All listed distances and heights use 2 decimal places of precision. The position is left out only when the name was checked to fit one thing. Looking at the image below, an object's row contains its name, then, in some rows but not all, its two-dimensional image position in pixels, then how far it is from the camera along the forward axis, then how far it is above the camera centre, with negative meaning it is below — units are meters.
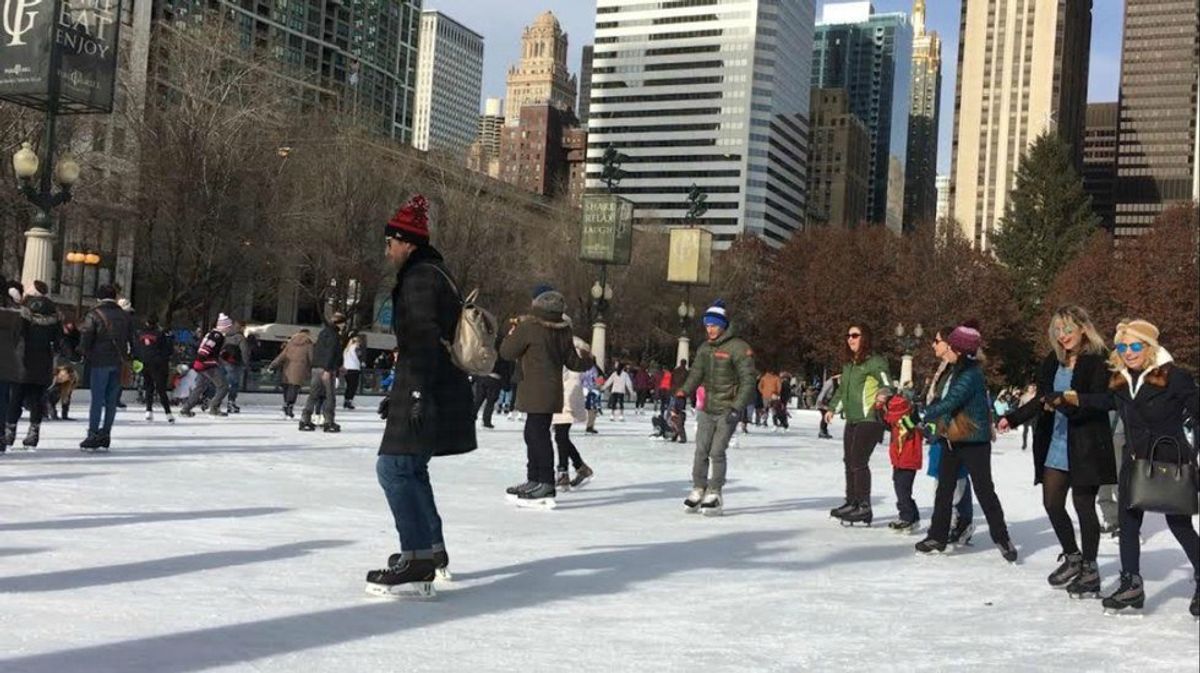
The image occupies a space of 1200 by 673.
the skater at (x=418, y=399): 5.41 -0.18
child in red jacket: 9.20 -0.47
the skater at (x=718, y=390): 9.41 -0.10
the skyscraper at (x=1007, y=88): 166.50 +42.20
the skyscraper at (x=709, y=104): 152.25 +34.04
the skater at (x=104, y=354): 11.30 -0.14
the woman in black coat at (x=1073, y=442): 6.55 -0.24
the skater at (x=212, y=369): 17.78 -0.35
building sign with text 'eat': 17.52 +3.95
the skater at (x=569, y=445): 11.09 -0.70
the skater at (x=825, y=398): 23.90 -0.30
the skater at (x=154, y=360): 16.95 -0.26
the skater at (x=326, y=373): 16.42 -0.28
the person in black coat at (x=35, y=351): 10.77 -0.15
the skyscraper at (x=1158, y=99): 180.57 +45.89
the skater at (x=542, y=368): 9.32 -0.02
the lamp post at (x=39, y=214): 18.31 +1.79
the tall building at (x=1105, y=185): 173.25 +32.46
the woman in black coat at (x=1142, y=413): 6.02 -0.05
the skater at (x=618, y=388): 29.58 -0.44
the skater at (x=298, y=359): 18.72 -0.13
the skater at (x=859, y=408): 9.64 -0.19
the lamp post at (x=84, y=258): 31.07 +2.02
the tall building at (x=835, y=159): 189.25 +34.31
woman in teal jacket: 7.98 -0.23
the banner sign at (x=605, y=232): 33.91 +3.77
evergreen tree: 68.69 +10.01
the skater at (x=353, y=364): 23.81 -0.20
